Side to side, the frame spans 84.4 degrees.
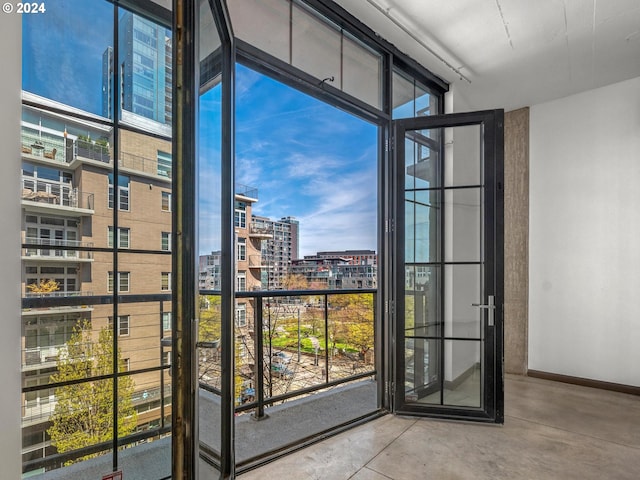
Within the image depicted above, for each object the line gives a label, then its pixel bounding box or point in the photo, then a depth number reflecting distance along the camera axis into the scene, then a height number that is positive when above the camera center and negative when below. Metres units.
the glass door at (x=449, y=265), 2.77 -0.21
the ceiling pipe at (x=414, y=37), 2.43 +1.60
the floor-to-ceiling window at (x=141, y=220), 1.30 +0.09
